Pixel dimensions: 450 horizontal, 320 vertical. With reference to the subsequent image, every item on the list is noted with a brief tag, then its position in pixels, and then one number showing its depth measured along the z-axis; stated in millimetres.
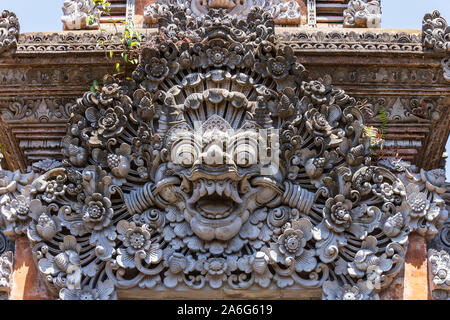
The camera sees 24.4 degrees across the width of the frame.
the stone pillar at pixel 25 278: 9711
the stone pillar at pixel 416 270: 9609
